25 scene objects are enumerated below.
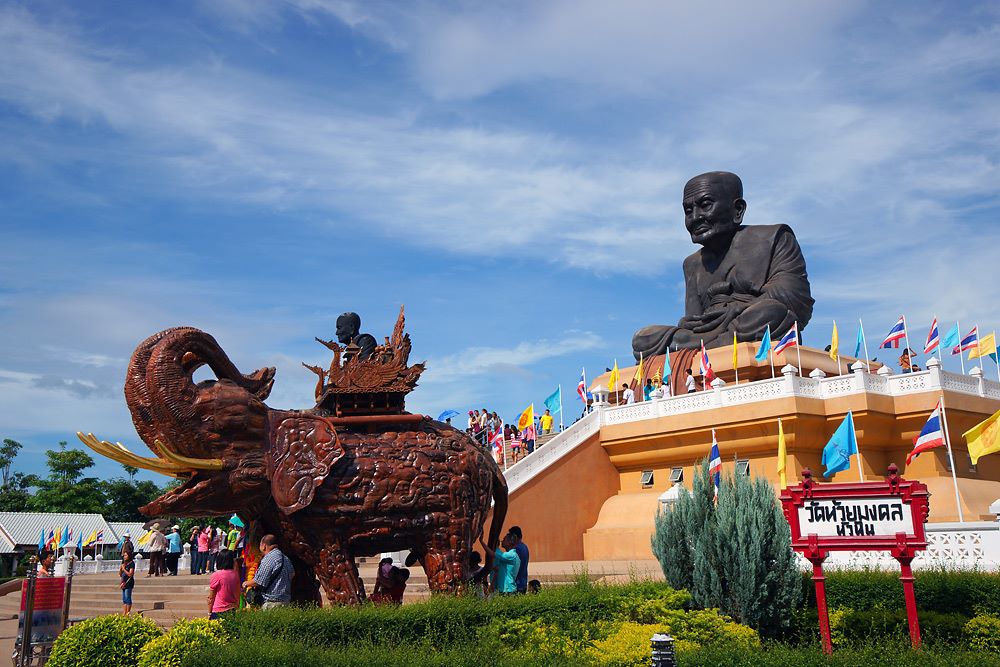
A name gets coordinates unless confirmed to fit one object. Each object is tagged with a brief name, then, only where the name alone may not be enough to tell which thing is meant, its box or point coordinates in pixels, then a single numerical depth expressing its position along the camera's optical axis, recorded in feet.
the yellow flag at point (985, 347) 67.31
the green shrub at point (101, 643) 24.81
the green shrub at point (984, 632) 27.14
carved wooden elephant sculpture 28.89
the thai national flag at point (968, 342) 68.80
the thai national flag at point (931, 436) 49.47
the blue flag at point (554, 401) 83.46
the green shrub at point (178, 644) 23.22
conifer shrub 28.99
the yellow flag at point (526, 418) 82.58
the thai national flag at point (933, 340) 68.44
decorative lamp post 16.97
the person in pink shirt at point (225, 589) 29.94
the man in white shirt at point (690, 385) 76.87
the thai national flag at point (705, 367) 74.74
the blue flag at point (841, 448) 52.24
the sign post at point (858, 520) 25.58
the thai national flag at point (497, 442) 79.92
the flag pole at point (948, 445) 58.59
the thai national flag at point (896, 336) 70.64
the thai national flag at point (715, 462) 54.04
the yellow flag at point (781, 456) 55.52
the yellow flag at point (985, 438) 37.96
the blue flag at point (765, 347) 72.90
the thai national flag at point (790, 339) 70.91
